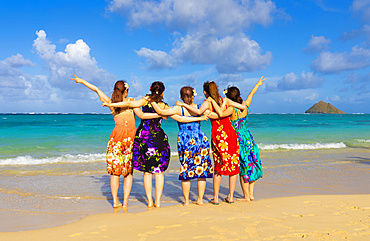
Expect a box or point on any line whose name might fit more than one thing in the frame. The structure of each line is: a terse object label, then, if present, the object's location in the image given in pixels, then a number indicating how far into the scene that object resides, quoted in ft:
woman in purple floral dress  14.66
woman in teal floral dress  16.34
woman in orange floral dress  14.99
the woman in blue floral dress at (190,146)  15.02
